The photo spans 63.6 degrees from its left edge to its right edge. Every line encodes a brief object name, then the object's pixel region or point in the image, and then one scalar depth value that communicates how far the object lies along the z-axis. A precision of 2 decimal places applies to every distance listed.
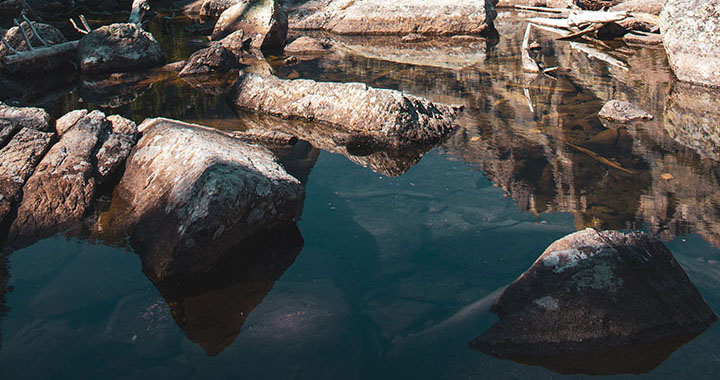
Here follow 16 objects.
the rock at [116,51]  9.25
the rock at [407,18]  11.96
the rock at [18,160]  4.22
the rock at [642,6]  11.98
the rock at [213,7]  15.06
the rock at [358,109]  5.50
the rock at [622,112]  6.04
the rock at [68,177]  4.06
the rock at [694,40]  7.42
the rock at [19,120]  4.67
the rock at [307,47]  10.52
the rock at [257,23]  11.03
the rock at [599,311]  2.72
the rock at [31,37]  9.25
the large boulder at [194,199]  3.41
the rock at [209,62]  9.02
